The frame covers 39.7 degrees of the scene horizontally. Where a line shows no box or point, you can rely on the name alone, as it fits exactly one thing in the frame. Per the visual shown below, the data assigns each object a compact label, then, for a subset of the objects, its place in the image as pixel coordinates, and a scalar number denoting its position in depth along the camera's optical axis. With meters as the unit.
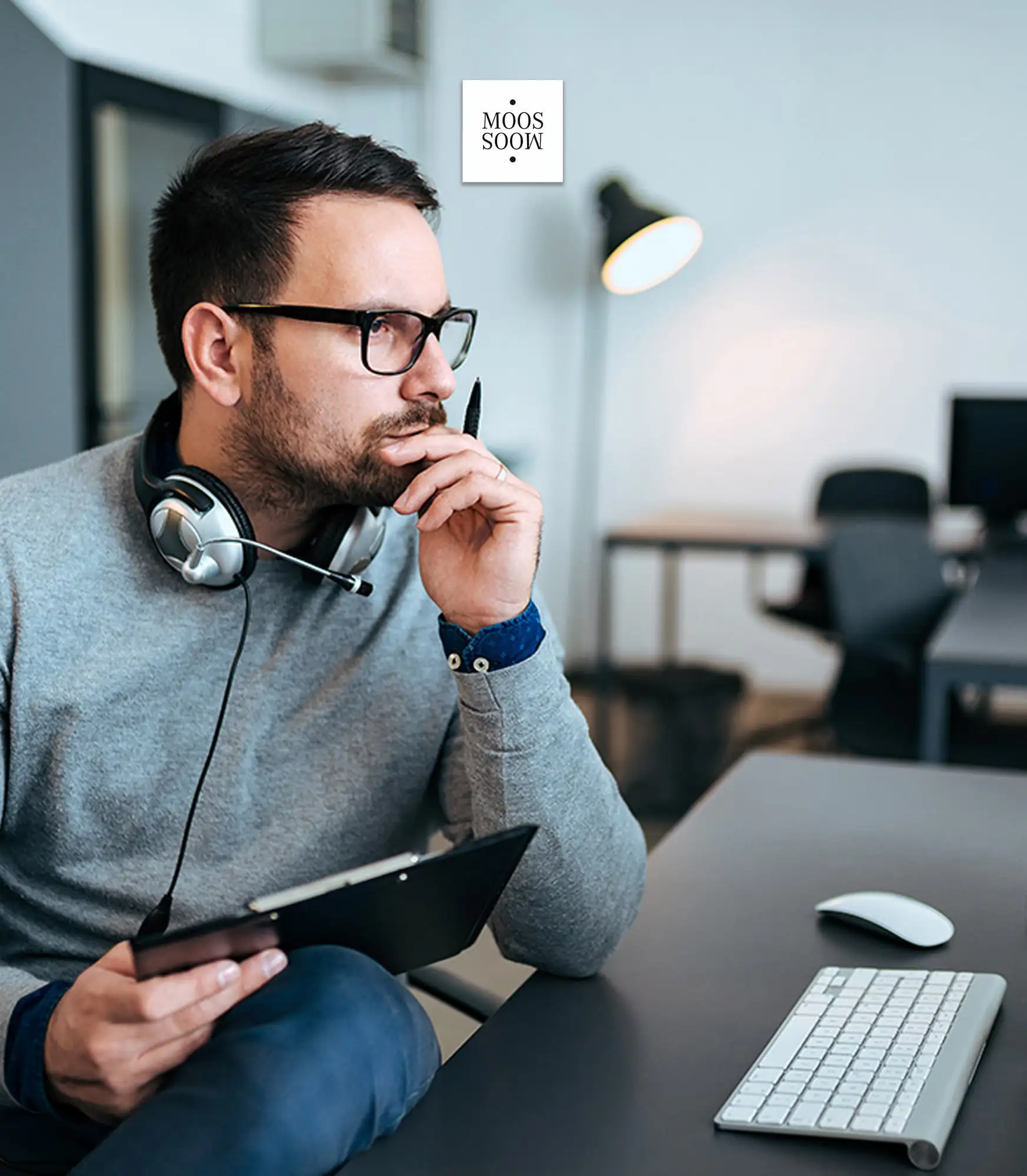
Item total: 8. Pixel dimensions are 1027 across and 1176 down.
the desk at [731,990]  0.75
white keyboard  0.75
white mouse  1.02
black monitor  3.55
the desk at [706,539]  3.83
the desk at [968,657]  2.25
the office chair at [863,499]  4.05
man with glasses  1.00
